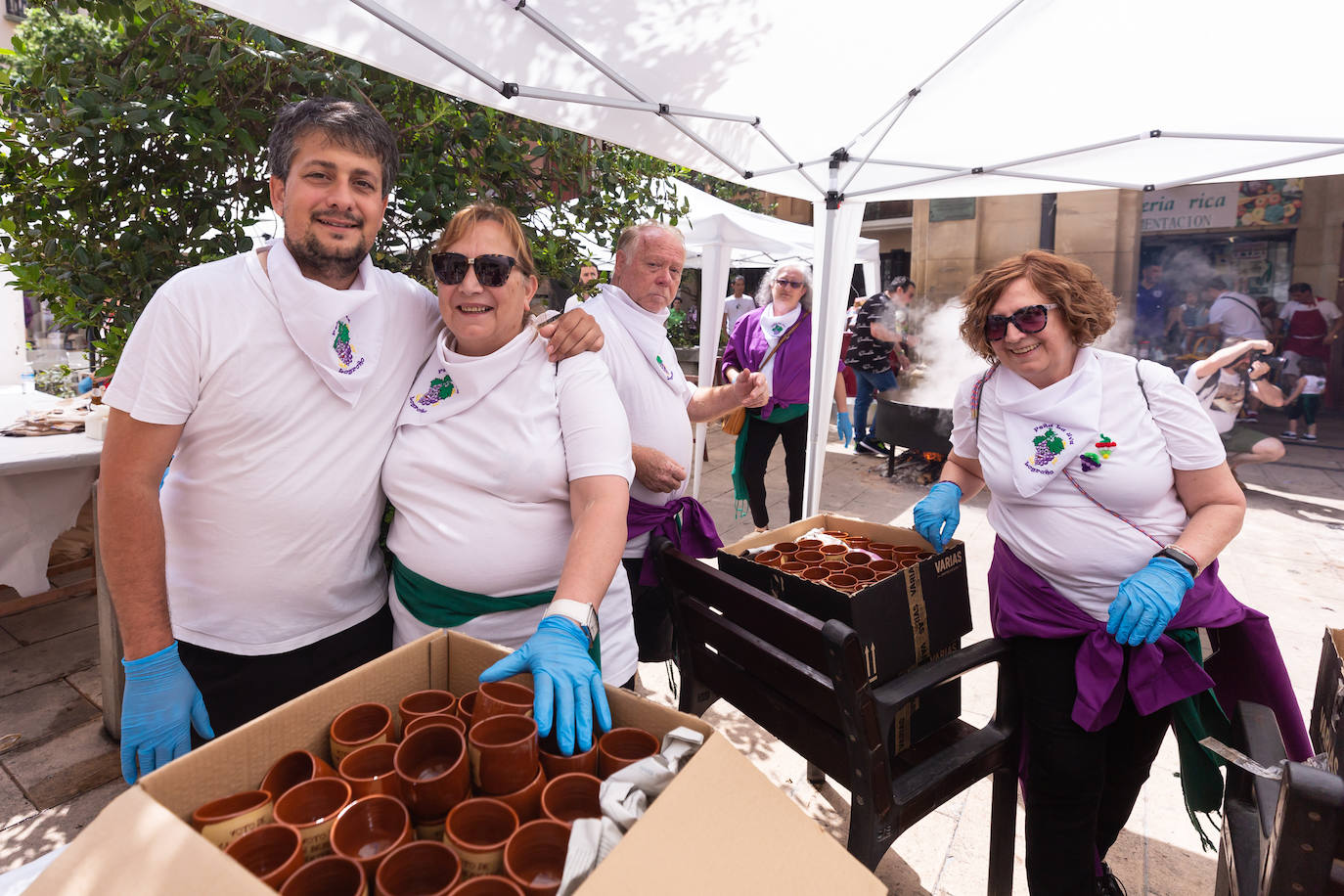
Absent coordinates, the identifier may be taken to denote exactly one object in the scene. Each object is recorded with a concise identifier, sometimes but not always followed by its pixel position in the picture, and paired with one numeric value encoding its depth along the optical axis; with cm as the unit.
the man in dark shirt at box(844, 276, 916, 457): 866
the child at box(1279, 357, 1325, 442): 966
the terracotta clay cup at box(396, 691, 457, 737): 118
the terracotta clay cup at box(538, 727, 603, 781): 107
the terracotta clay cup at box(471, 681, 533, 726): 114
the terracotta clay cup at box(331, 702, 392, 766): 108
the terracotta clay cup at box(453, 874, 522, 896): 82
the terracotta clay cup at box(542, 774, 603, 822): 99
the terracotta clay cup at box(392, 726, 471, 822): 99
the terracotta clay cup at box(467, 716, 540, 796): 101
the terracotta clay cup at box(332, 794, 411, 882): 93
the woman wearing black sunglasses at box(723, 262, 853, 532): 575
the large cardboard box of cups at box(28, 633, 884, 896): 75
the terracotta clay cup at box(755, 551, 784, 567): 225
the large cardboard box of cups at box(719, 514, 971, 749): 192
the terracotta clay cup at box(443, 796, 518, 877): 93
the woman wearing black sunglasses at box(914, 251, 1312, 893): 191
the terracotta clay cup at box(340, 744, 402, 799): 101
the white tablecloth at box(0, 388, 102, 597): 364
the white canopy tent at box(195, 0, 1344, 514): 275
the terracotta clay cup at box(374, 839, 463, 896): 88
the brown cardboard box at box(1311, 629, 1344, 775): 138
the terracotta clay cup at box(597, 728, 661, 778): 106
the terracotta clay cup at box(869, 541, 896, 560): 236
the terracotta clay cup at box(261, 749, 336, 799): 103
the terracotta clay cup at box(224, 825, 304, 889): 88
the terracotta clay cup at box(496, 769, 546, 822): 99
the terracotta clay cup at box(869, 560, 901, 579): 222
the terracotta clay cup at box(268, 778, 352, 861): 91
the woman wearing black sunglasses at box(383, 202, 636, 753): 166
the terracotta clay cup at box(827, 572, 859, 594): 205
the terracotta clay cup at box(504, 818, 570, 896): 89
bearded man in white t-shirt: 159
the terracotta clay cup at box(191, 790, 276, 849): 90
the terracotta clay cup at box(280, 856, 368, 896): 84
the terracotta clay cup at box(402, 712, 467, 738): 111
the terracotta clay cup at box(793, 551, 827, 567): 228
